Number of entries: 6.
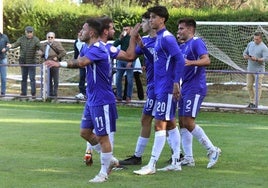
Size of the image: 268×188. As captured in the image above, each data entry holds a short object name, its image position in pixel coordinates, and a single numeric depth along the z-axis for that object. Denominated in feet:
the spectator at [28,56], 71.61
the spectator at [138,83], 67.92
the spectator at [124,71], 66.33
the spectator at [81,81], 69.72
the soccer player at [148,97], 33.63
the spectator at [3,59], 73.58
